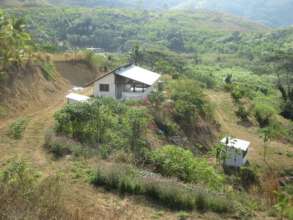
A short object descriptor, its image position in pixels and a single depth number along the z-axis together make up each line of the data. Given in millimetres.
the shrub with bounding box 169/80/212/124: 25517
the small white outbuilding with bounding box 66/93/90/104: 22785
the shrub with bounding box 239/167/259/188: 20420
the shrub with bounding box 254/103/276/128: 32680
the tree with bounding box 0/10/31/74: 12758
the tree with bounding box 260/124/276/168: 24506
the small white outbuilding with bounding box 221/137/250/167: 21198
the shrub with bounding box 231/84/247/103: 35879
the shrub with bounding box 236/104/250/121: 32264
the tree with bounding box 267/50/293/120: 52173
